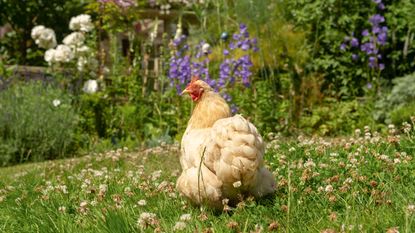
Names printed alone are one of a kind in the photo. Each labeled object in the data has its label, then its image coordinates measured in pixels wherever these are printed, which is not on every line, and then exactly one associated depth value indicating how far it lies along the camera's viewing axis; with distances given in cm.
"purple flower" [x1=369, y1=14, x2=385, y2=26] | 998
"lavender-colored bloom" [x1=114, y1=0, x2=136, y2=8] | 1171
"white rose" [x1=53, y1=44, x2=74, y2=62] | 1111
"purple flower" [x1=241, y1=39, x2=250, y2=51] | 973
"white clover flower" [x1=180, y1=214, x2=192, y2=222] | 319
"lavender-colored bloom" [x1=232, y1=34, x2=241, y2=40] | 992
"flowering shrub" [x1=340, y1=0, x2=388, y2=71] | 991
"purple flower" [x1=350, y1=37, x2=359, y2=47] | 1014
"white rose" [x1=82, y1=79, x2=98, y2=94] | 1098
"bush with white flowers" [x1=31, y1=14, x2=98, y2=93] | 1112
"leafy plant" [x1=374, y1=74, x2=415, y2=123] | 940
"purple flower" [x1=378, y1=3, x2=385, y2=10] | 1016
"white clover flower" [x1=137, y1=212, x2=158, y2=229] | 315
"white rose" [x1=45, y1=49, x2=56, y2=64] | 1114
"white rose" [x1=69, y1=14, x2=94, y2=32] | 1163
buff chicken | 351
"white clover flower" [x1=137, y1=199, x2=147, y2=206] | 368
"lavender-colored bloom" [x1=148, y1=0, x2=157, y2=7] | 1611
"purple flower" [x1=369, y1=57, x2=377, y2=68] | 990
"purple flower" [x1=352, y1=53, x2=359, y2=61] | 1024
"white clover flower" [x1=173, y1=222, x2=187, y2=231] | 313
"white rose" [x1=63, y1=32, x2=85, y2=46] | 1145
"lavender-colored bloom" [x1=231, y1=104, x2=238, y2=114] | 935
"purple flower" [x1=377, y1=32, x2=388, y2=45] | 988
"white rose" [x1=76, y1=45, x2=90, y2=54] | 1138
